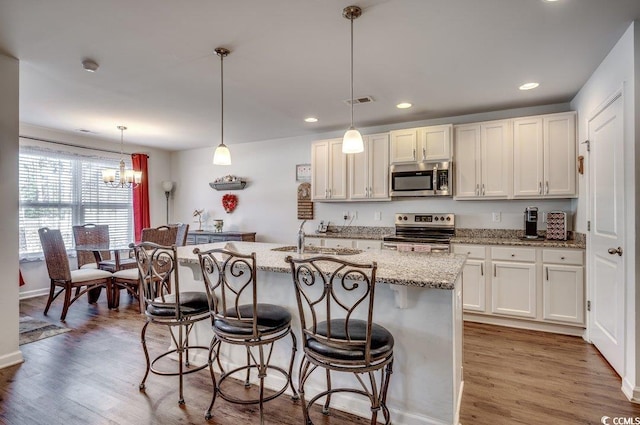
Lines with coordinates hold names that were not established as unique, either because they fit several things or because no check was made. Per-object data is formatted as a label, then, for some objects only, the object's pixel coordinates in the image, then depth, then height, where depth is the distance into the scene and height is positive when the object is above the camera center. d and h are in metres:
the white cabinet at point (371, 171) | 4.42 +0.56
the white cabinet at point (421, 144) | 4.04 +0.83
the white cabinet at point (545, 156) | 3.49 +0.60
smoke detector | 2.74 +1.21
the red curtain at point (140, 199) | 6.01 +0.26
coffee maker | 3.72 -0.11
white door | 2.43 -0.16
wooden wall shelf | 5.82 +0.49
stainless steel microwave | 4.06 +0.41
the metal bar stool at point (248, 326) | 1.86 -0.63
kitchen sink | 2.66 -0.30
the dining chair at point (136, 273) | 4.09 -0.73
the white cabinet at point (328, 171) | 4.68 +0.59
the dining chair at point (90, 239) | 4.70 -0.36
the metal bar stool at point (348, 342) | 1.57 -0.62
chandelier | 4.46 +0.51
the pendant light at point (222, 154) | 2.59 +0.46
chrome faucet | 2.50 -0.20
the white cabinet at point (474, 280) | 3.64 -0.72
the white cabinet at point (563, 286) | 3.24 -0.71
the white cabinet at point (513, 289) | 3.44 -0.78
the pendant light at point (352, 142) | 2.33 +0.49
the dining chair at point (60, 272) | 3.84 -0.66
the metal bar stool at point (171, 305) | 2.16 -0.60
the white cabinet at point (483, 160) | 3.80 +0.60
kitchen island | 1.80 -0.69
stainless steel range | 3.84 -0.24
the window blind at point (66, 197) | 4.74 +0.25
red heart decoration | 5.97 +0.20
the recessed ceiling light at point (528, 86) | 3.21 +1.21
